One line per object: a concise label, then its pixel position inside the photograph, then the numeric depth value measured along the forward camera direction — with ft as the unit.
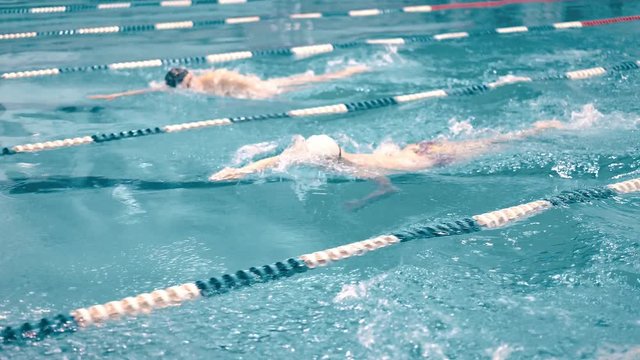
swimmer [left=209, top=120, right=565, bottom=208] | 14.21
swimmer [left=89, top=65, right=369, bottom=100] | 19.81
